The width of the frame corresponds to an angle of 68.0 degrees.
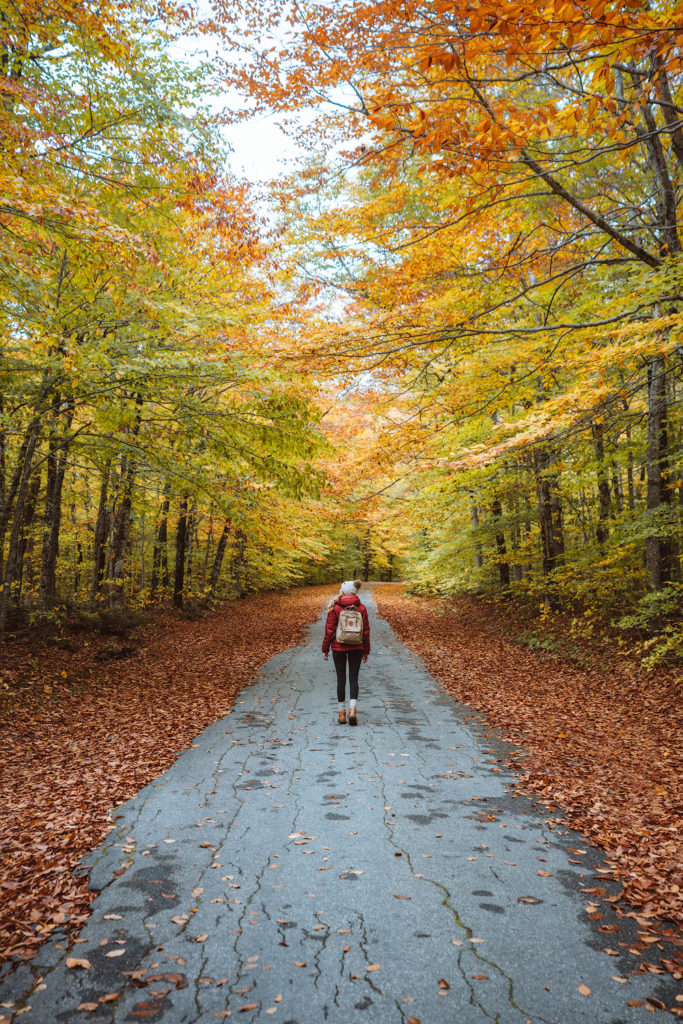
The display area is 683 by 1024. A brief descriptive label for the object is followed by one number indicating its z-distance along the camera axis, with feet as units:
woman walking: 23.72
